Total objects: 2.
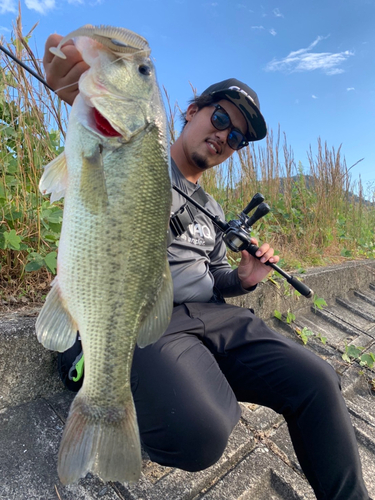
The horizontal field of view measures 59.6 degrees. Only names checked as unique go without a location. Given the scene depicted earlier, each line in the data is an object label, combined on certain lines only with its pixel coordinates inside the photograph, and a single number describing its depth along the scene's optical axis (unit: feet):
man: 1.52
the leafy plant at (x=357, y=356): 3.49
